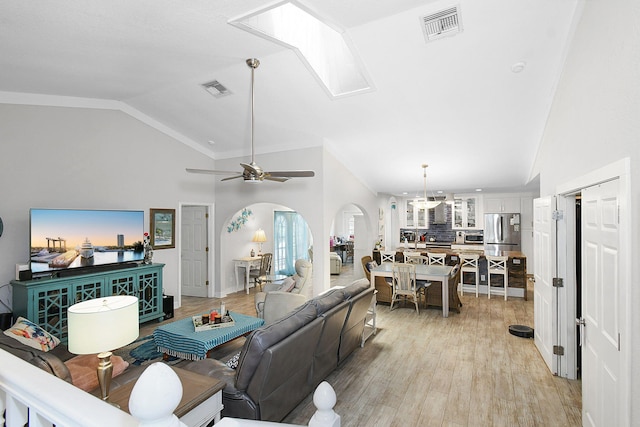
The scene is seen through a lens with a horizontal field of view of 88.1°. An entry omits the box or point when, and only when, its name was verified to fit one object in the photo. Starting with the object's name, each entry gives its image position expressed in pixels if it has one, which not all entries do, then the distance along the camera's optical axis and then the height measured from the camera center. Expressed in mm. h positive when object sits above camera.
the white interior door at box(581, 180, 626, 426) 2023 -619
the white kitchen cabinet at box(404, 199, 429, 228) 10219 +35
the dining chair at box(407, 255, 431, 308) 6070 -1205
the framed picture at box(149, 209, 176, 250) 5957 -172
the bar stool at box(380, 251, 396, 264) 7520 -873
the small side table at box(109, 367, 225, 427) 1699 -984
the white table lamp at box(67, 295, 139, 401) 1656 -560
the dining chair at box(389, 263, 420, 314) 5828 -1097
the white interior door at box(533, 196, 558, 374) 3537 -704
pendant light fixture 7002 +305
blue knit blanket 3484 -1304
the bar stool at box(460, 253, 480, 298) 7027 -983
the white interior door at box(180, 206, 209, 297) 7227 -708
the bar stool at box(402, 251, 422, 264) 7273 -799
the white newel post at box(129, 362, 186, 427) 658 -363
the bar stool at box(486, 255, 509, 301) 6727 -1036
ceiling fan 3711 +545
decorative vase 5465 -534
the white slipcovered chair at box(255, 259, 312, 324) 4414 -1099
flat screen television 4312 -279
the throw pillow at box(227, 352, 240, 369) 2946 -1313
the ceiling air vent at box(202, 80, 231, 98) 4418 +1785
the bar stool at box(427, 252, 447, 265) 7188 -877
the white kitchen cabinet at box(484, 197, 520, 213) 9016 +367
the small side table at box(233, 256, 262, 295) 7547 -1058
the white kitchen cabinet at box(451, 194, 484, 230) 9453 +149
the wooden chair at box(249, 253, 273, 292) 7336 -1245
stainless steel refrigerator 8930 -409
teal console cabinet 4055 -1008
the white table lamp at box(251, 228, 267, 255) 8141 -453
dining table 5691 -1004
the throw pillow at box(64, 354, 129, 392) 2455 -1190
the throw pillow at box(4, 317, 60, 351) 2929 -1070
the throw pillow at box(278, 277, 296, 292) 4922 -1009
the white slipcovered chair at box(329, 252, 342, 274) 9945 -1378
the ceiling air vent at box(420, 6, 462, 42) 2908 +1783
